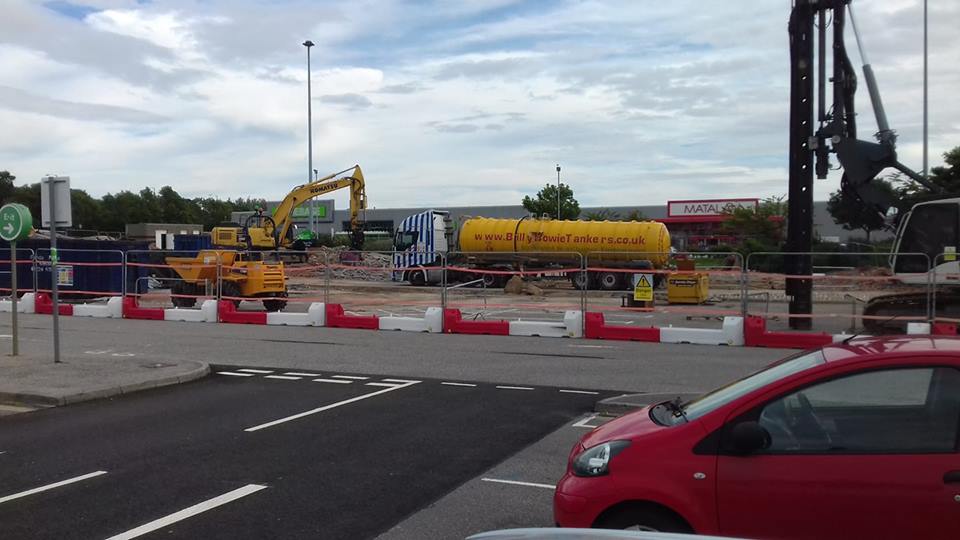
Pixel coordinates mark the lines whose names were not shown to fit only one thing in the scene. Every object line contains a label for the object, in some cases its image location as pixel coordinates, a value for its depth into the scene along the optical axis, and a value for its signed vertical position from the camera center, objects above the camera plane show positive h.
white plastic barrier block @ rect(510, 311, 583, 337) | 16.95 -1.77
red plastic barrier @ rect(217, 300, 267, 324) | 19.69 -1.71
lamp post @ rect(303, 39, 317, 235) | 55.62 +8.12
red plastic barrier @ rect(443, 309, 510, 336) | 17.47 -1.78
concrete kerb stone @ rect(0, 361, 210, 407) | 9.55 -1.85
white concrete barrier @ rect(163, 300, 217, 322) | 19.95 -1.70
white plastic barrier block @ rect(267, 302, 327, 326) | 19.06 -1.72
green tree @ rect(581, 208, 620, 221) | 76.03 +3.13
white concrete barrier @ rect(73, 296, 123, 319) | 21.22 -1.70
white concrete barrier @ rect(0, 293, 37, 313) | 22.50 -1.59
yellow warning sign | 18.47 -1.03
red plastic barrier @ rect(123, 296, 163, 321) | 20.79 -1.70
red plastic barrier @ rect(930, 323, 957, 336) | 14.03 -1.53
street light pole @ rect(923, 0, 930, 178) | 36.25 +4.37
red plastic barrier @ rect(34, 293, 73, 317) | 22.41 -1.62
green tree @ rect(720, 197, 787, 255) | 54.53 +1.49
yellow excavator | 36.88 +1.42
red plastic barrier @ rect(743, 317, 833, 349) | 14.90 -1.79
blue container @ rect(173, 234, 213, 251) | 36.44 +0.25
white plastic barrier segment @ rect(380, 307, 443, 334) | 17.86 -1.76
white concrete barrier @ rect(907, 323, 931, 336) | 14.44 -1.57
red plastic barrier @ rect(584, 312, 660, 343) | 16.27 -1.80
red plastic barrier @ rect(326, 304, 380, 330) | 18.69 -1.75
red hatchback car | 3.68 -1.06
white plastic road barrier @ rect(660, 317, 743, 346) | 15.48 -1.80
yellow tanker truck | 34.38 +0.10
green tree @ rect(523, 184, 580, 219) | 68.94 +3.75
